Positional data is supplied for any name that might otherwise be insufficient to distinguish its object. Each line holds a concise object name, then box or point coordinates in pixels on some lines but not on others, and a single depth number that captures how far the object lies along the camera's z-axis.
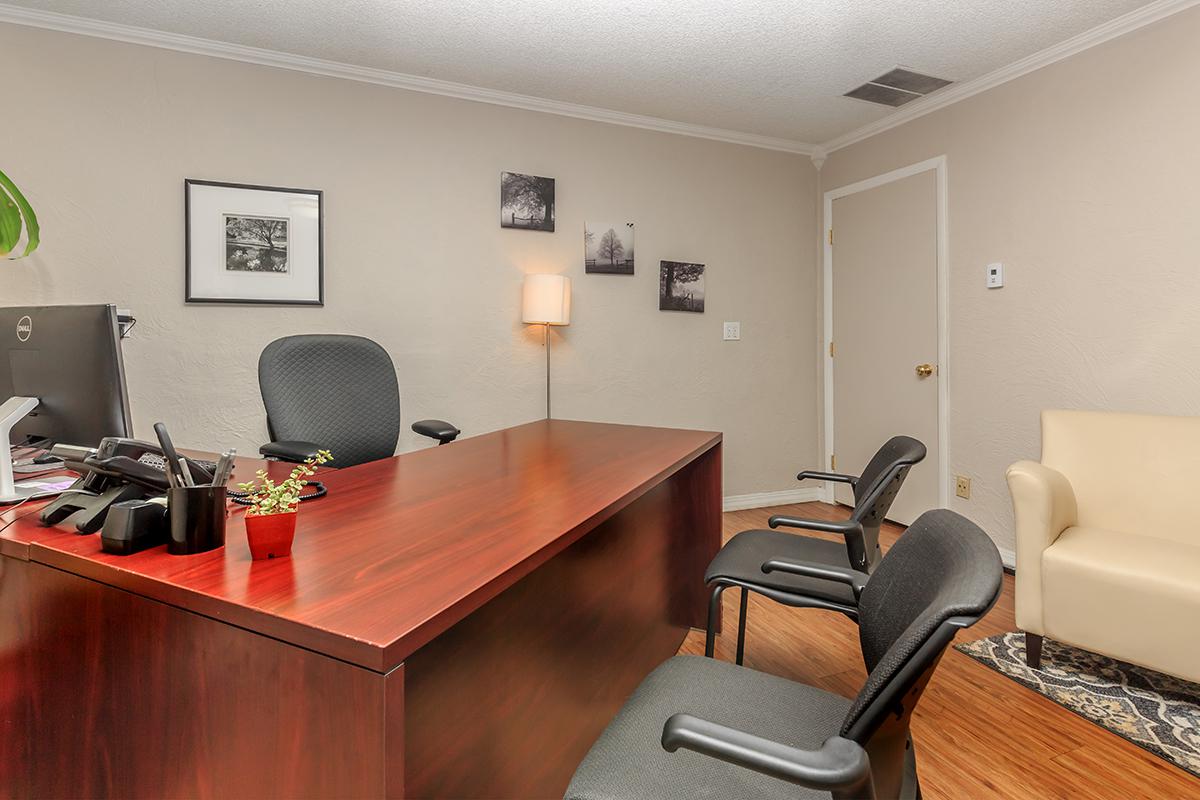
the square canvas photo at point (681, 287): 4.19
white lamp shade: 3.57
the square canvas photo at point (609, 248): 3.99
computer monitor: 1.35
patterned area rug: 1.81
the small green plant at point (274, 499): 0.95
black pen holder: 0.96
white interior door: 3.78
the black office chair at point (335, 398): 2.36
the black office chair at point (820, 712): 0.73
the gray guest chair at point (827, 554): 1.65
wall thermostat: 3.36
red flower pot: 0.94
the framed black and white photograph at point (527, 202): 3.77
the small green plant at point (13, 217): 2.61
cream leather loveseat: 1.90
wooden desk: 0.73
